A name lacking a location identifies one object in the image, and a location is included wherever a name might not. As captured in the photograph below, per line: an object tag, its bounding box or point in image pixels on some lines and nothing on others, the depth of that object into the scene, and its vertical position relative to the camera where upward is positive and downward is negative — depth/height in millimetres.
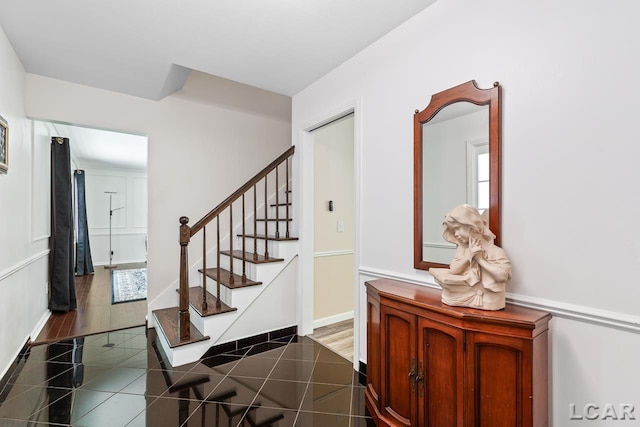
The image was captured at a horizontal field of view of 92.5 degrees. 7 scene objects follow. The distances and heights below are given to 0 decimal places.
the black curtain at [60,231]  3619 -211
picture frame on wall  2100 +482
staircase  2559 -746
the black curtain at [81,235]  5910 -420
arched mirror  1518 +280
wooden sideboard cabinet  1194 -660
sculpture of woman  1326 -240
